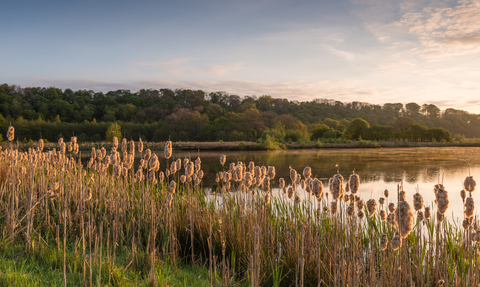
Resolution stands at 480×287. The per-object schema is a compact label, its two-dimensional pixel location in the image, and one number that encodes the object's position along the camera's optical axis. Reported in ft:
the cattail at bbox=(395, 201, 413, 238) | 4.83
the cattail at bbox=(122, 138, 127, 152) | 13.67
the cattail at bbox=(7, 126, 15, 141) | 13.23
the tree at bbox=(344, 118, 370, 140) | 142.31
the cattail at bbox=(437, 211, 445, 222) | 5.99
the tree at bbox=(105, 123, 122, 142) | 98.17
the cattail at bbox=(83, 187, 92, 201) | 8.94
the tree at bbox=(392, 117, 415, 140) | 154.51
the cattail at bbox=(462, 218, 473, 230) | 6.61
